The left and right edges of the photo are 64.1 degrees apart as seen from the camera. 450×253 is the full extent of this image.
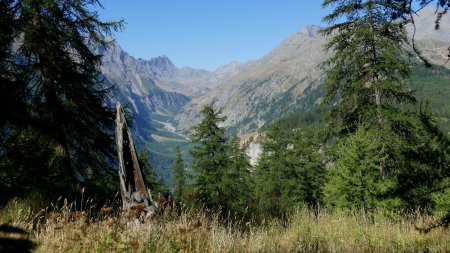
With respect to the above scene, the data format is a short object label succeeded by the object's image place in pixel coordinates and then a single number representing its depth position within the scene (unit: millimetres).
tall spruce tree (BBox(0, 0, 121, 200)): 10289
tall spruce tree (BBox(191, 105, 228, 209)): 27766
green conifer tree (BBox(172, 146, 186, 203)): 48325
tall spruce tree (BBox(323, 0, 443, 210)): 15172
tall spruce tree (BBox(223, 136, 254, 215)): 27508
